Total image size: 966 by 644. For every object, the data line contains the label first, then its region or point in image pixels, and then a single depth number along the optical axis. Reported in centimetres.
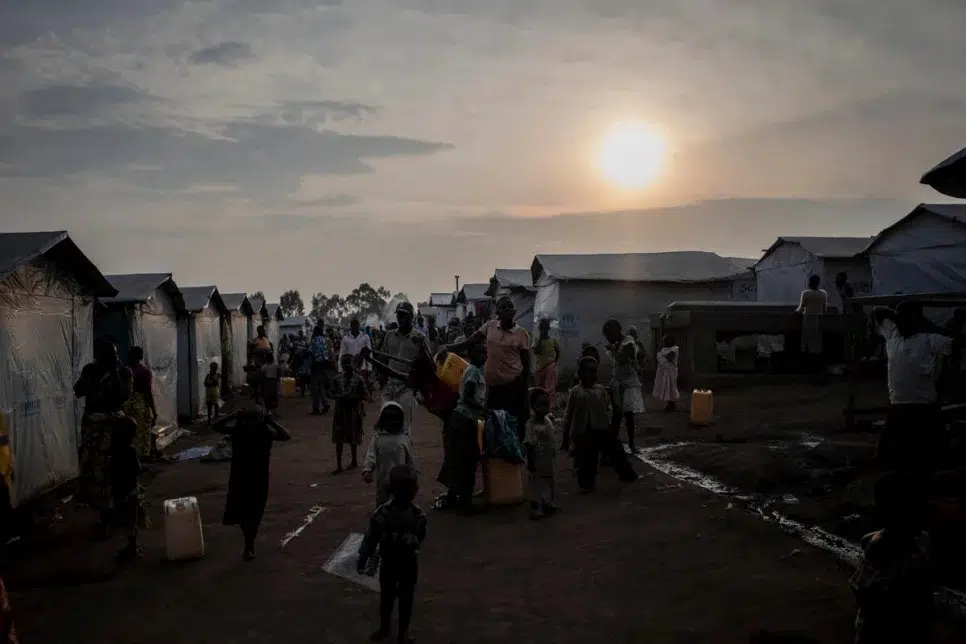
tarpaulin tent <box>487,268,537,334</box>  3016
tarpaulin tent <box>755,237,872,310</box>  2245
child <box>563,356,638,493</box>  857
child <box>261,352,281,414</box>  1602
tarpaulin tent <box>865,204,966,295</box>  1848
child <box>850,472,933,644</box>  334
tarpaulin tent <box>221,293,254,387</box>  2322
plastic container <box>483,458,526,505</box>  815
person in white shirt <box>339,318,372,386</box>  1372
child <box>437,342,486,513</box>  773
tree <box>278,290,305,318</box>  8925
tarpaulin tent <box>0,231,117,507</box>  848
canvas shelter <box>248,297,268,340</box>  2703
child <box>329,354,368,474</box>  1044
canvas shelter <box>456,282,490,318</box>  3769
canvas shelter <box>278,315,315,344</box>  4875
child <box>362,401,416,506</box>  588
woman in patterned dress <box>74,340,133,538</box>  735
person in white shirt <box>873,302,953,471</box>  656
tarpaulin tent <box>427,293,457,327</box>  5072
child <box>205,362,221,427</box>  1648
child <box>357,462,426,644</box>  455
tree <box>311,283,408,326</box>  10362
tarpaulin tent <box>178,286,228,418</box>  1748
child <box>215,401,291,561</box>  648
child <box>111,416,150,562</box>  689
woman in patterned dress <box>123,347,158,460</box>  933
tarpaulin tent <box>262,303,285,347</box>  3135
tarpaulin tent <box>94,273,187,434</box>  1343
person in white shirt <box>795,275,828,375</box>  1748
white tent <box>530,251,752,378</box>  2344
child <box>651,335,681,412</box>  1475
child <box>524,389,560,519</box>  755
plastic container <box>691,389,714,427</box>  1299
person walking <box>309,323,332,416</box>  1769
